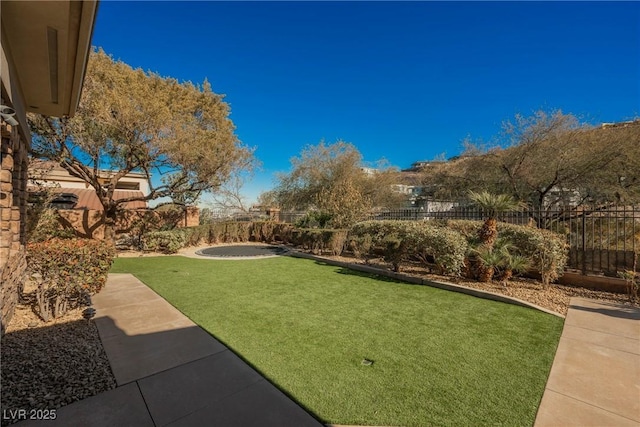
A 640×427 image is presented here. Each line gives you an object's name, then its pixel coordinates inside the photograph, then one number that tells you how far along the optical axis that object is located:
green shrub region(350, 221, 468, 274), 7.16
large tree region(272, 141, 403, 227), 22.89
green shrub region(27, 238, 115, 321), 4.43
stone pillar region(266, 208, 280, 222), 19.84
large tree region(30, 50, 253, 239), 10.56
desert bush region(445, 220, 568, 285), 6.62
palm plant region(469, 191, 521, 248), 7.07
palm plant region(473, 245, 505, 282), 6.81
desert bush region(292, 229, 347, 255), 11.77
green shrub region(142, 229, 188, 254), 12.71
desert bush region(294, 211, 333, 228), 14.64
